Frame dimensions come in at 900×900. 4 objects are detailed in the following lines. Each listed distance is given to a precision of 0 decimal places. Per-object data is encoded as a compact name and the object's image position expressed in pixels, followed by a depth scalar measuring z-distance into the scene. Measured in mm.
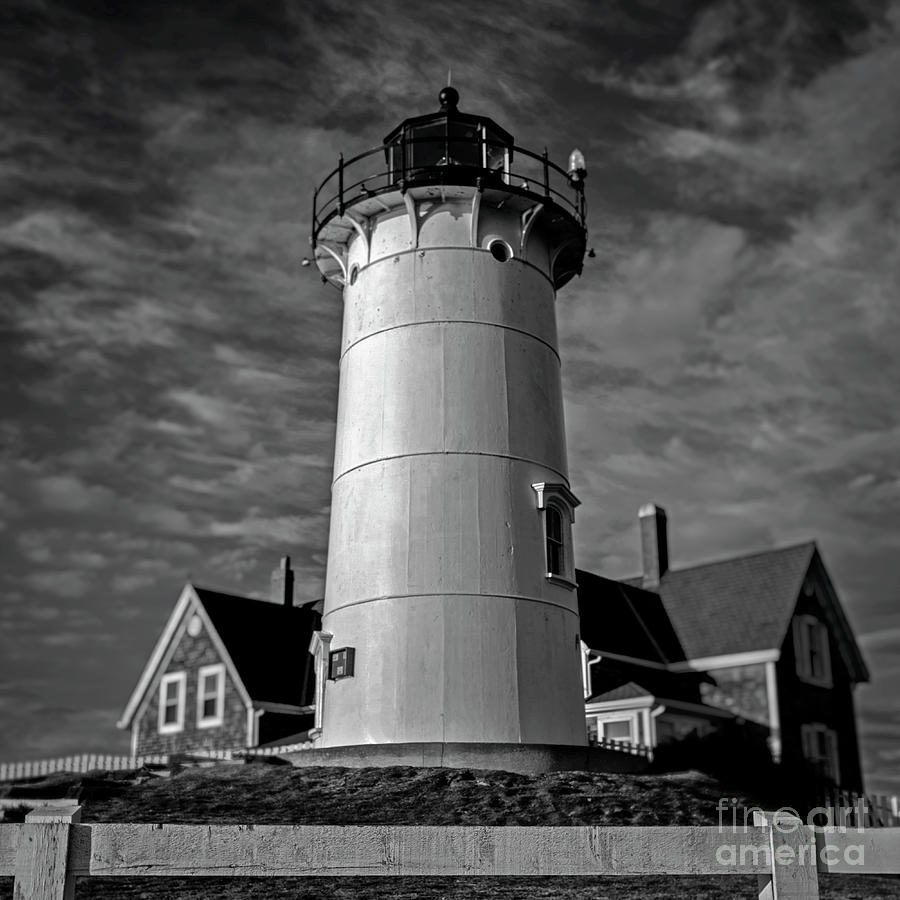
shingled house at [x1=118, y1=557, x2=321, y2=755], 29781
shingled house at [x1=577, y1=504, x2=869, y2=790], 30000
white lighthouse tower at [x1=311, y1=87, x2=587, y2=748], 20125
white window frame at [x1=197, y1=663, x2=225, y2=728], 30391
